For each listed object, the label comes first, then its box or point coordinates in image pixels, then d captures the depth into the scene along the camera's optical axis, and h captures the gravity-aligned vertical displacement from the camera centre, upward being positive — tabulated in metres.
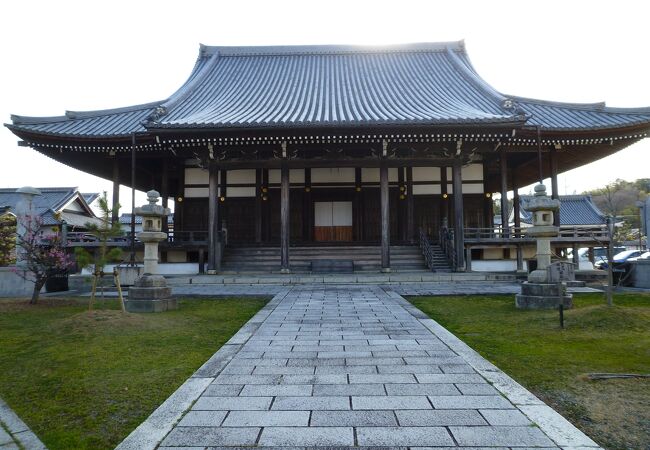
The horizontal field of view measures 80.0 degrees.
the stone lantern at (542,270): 7.56 -0.62
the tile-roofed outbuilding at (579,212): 34.78 +2.53
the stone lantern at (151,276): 7.94 -0.69
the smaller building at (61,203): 29.31 +3.54
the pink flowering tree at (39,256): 9.37 -0.25
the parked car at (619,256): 13.58 -1.02
